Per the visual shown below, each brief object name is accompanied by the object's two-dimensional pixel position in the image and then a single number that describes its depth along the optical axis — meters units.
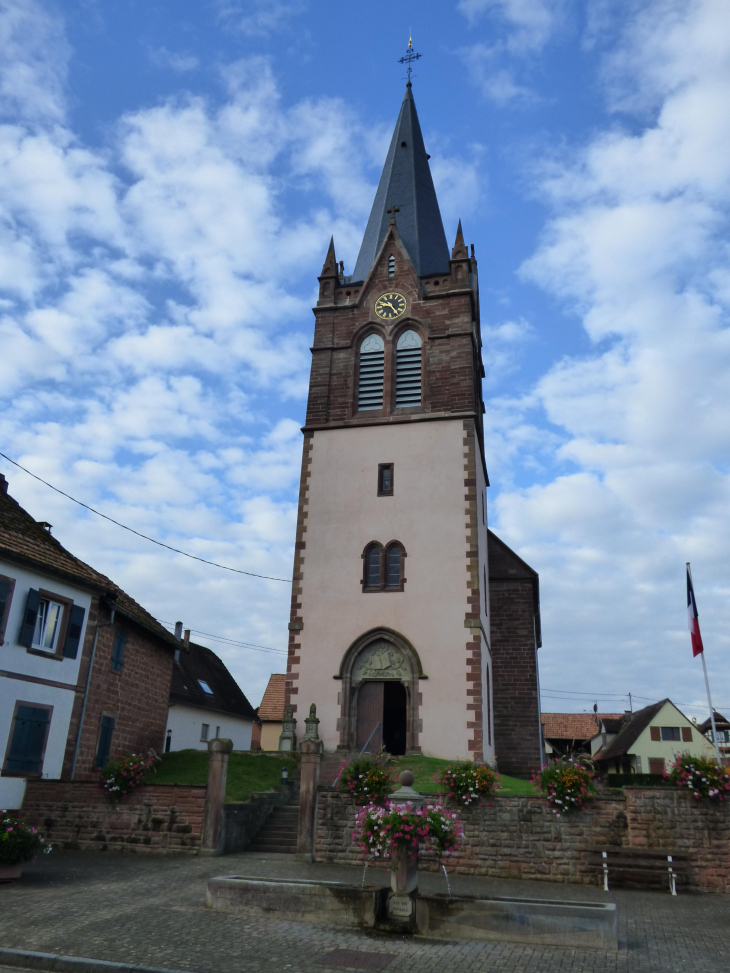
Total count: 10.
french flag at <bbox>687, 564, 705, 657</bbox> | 19.44
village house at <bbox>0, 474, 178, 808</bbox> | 16.98
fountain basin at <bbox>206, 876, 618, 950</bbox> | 8.51
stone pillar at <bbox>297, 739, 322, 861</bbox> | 14.87
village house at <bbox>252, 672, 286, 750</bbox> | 45.44
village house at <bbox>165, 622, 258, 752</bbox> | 33.94
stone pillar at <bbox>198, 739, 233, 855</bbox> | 14.96
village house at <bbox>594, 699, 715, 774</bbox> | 51.84
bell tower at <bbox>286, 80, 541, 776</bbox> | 22.92
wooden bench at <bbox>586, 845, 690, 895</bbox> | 13.14
